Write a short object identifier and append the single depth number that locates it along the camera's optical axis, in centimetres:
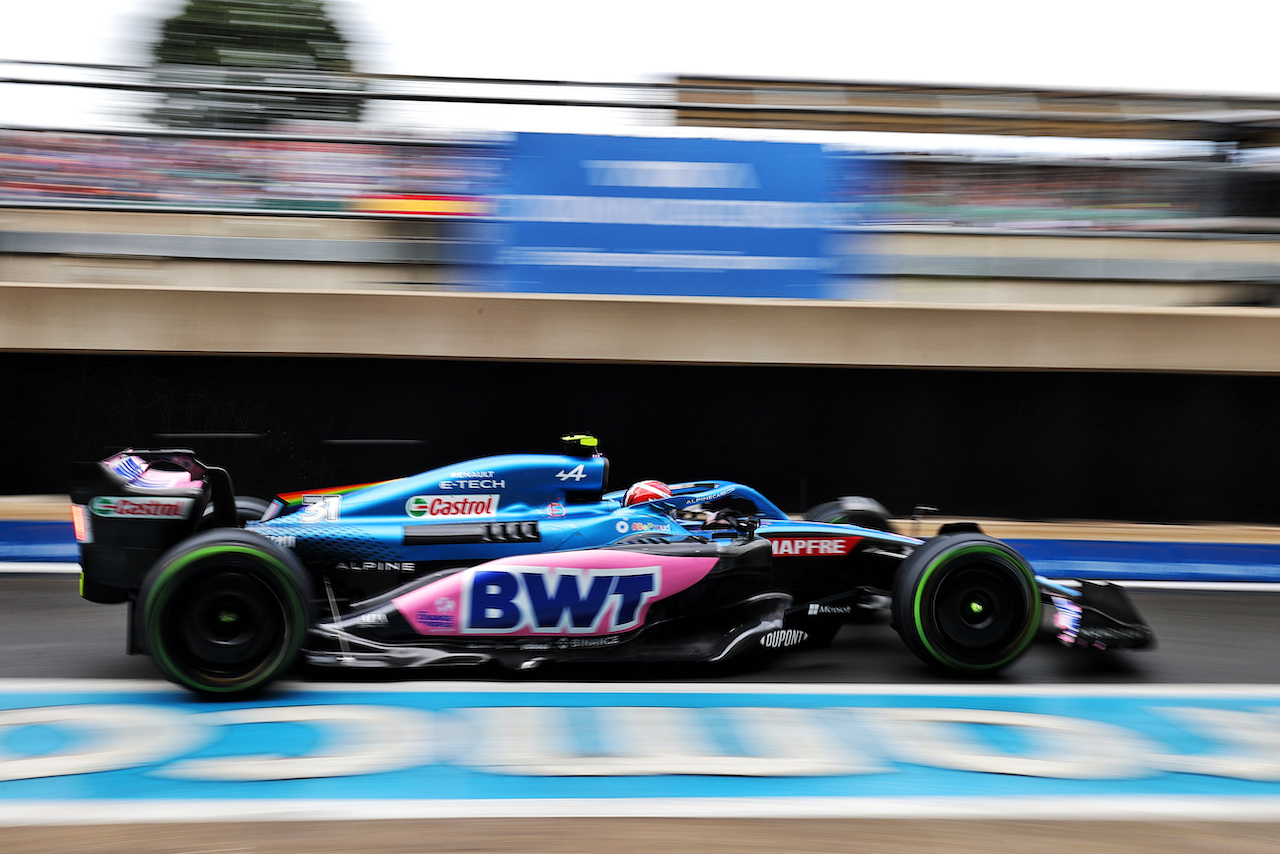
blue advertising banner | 758
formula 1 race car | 395
